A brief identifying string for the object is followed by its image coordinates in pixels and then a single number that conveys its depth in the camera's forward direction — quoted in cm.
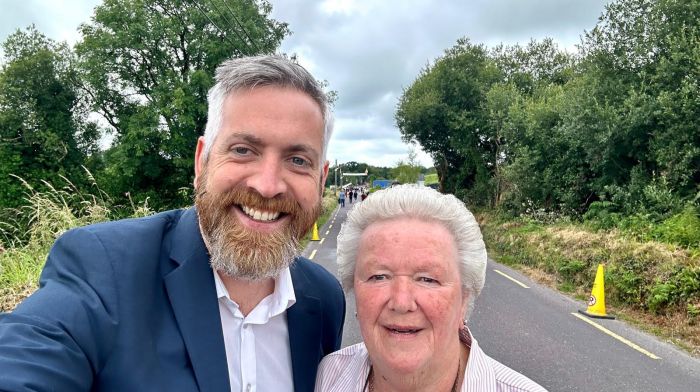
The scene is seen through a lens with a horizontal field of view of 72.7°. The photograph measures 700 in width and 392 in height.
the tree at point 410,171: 5614
